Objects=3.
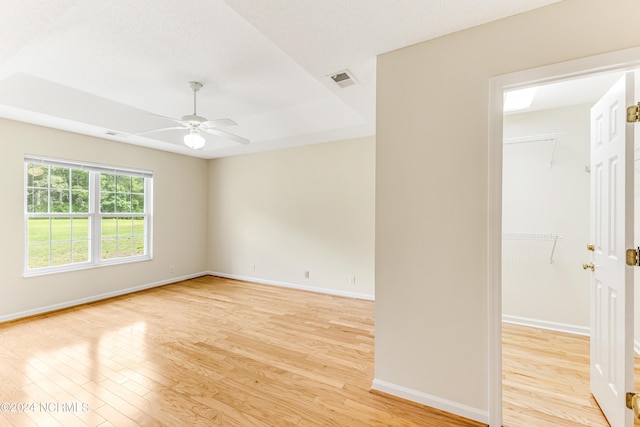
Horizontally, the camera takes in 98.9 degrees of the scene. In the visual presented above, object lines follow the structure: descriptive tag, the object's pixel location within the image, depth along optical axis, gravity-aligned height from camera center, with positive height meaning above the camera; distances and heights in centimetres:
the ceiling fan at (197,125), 270 +89
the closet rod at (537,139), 296 +84
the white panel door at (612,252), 150 -23
